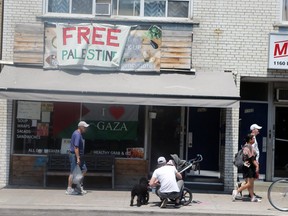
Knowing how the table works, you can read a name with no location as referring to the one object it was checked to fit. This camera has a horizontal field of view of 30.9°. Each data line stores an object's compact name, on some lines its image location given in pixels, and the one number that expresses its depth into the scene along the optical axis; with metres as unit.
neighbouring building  12.99
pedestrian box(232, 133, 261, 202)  11.73
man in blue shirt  11.86
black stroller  11.12
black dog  10.68
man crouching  10.62
